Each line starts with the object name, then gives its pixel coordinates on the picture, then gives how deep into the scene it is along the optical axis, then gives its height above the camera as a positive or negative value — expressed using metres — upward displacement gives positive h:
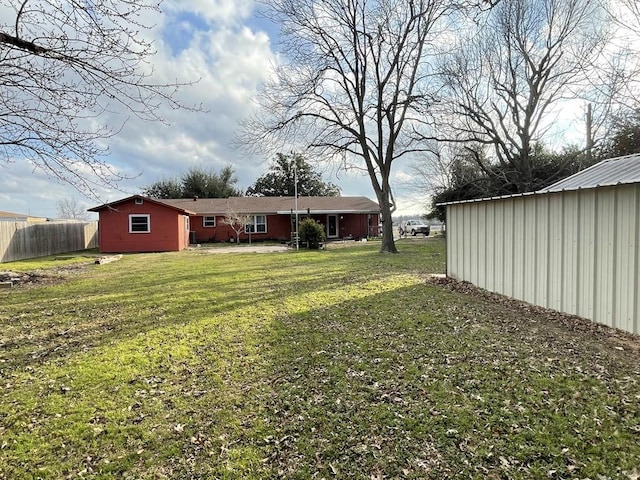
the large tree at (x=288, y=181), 43.25 +5.79
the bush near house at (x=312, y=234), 21.06 -0.14
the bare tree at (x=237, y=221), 26.23 +0.80
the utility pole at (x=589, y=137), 17.61 +4.23
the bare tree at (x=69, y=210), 49.28 +3.20
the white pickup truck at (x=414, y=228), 37.34 +0.21
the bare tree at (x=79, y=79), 4.33 +1.86
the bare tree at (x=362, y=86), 17.59 +7.01
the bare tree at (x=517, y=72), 17.02 +7.51
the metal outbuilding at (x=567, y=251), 4.92 -0.36
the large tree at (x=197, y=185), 40.47 +5.11
